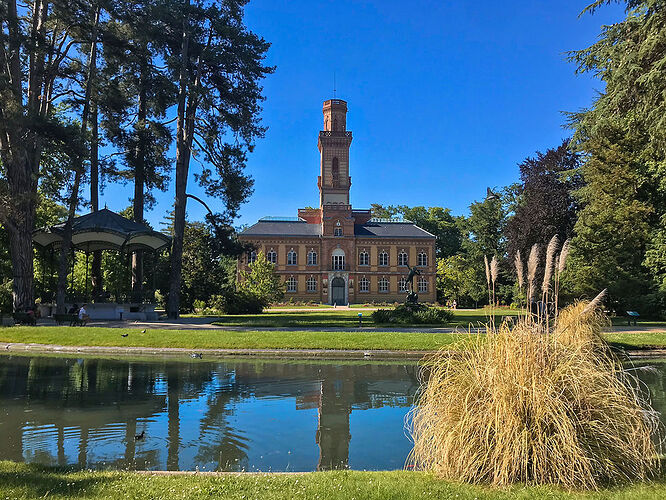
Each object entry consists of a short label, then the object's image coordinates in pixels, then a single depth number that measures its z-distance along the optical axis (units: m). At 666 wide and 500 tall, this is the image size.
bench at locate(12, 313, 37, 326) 19.53
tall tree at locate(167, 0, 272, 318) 25.17
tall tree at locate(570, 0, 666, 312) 24.34
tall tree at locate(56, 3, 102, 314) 22.47
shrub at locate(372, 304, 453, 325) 22.12
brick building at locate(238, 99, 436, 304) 57.78
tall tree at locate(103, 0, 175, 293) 23.75
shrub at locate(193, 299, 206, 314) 32.31
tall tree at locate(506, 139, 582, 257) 29.70
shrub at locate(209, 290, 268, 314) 32.31
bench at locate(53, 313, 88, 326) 19.81
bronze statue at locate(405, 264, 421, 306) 24.65
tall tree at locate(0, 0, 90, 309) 18.75
